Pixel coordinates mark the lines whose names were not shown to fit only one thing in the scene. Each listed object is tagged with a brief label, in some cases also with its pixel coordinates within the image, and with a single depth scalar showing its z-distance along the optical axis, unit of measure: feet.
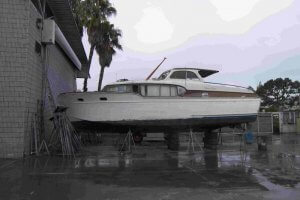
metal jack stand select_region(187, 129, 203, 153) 51.33
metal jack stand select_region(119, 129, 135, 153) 50.37
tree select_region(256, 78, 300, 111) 247.29
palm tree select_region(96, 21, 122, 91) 107.58
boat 50.21
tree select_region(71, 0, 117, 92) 103.60
